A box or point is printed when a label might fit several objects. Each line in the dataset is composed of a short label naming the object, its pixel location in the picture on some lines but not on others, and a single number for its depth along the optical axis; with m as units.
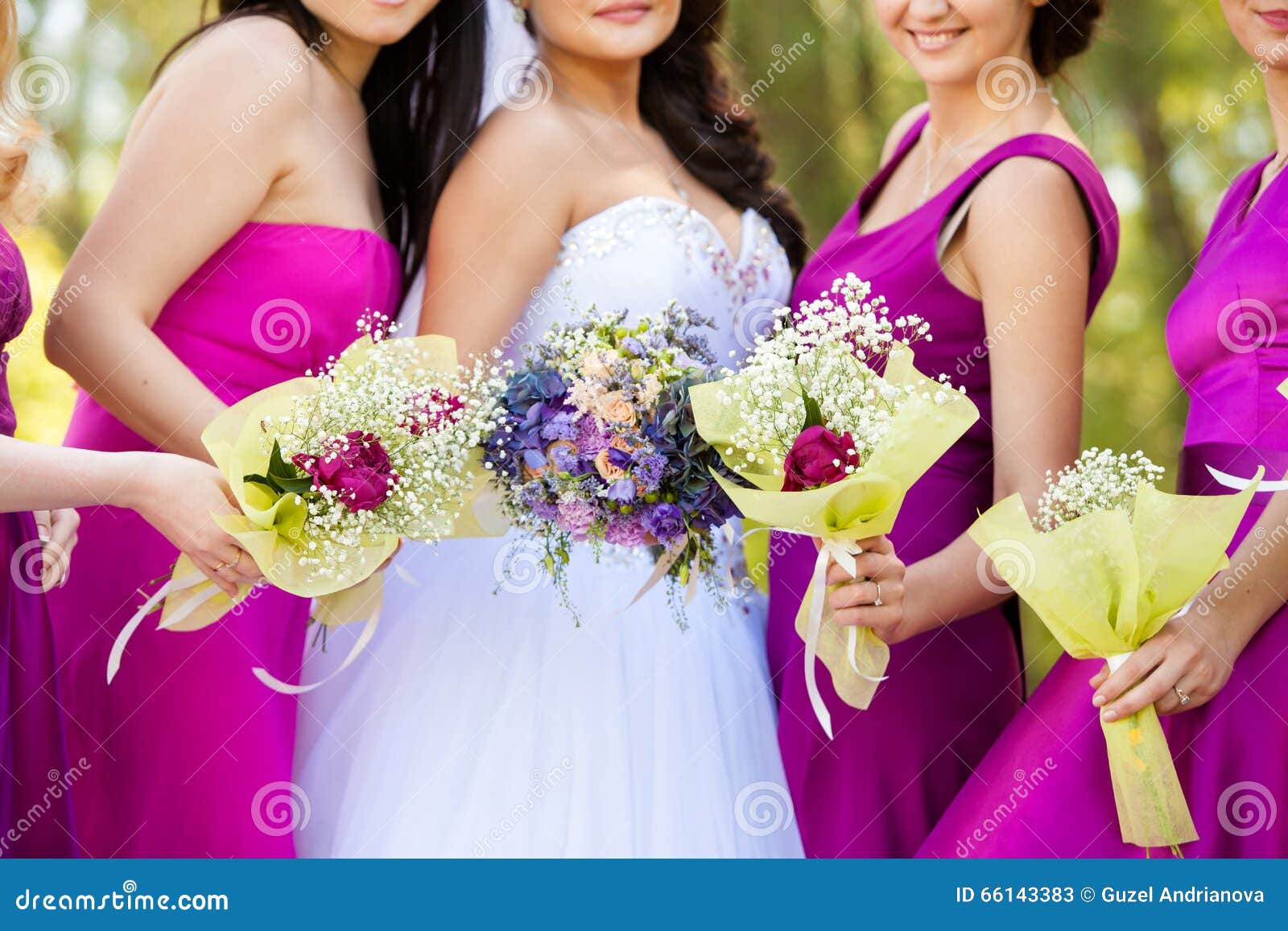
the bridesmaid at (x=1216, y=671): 2.59
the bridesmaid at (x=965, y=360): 3.05
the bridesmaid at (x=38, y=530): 2.65
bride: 2.95
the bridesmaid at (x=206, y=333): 3.02
